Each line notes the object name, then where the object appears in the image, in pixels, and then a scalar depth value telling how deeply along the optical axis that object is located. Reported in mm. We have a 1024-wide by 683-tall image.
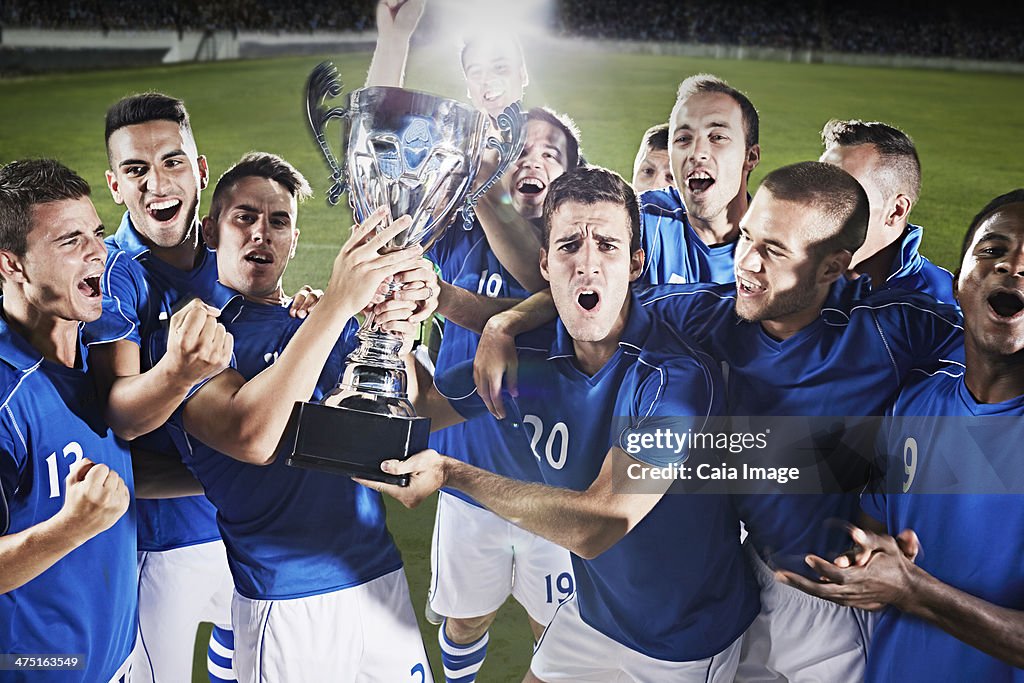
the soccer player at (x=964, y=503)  1691
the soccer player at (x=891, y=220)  1748
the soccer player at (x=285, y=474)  1847
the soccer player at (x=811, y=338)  1725
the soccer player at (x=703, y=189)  1795
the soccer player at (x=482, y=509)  1853
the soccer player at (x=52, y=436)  1830
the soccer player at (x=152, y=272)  1879
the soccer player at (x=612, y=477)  1806
